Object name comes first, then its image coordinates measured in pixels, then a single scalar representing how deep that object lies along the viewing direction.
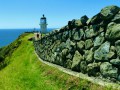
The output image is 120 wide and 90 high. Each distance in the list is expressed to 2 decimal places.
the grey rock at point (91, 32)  4.32
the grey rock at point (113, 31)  3.73
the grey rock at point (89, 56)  4.37
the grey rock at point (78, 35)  4.87
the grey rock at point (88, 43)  4.45
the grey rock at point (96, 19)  4.20
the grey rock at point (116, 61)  3.66
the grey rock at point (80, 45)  4.80
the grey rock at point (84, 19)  4.77
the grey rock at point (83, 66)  4.64
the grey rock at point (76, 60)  4.89
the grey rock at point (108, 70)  3.73
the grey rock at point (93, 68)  4.20
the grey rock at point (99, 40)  4.11
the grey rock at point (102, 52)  3.96
